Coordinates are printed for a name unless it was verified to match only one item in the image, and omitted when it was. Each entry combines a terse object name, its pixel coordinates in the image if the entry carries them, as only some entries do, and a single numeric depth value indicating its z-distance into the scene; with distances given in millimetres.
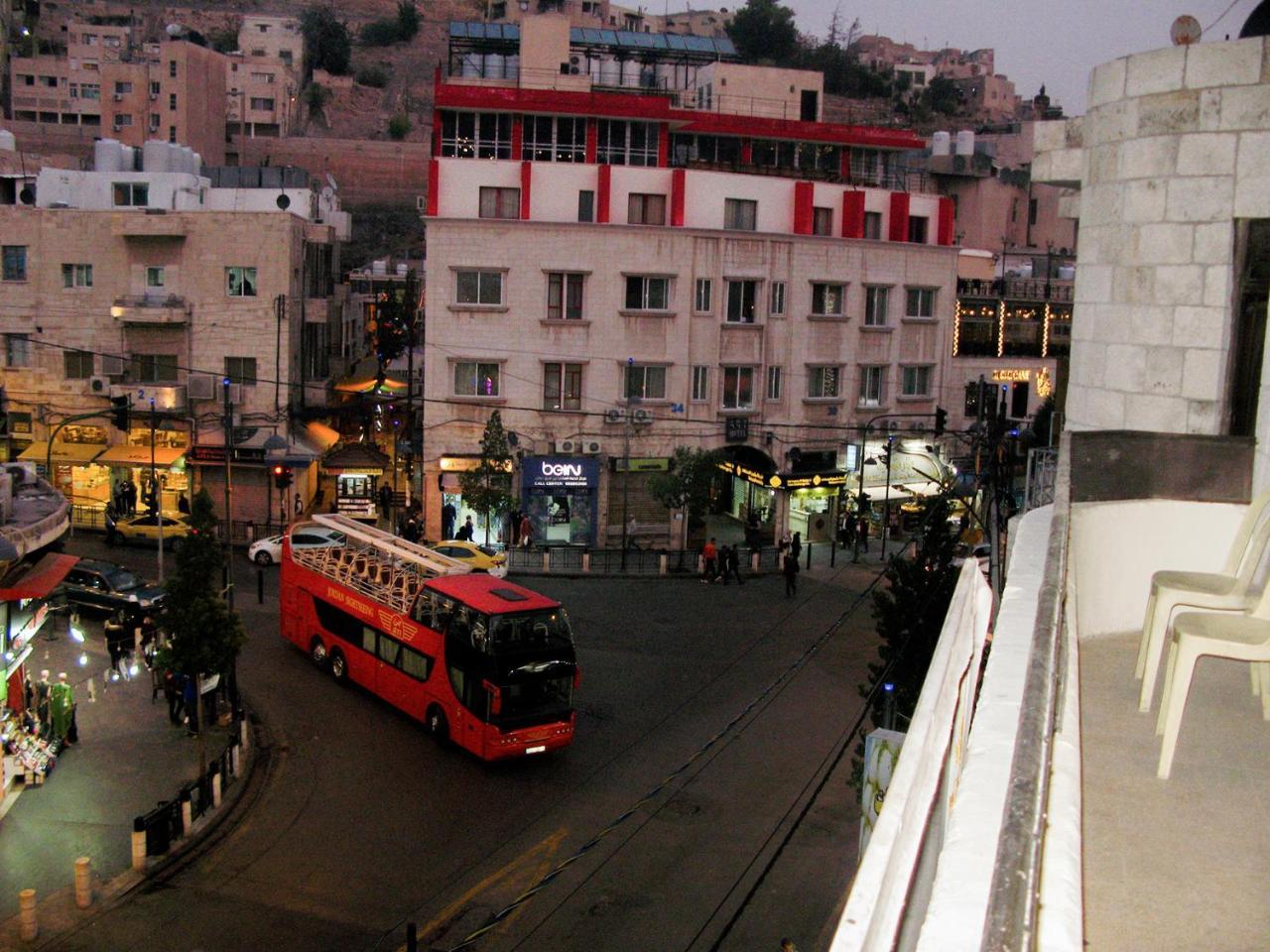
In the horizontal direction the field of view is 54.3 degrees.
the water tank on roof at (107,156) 48556
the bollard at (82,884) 15266
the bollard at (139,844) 16547
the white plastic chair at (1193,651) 4273
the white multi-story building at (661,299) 39500
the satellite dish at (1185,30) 9242
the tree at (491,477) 36969
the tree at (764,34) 140375
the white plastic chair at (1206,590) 5344
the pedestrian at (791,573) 34188
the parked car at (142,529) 36719
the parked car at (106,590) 29328
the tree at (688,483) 38594
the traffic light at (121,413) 31017
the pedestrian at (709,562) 36125
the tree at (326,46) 137375
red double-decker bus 20625
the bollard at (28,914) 14391
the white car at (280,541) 33781
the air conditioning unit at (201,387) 39594
